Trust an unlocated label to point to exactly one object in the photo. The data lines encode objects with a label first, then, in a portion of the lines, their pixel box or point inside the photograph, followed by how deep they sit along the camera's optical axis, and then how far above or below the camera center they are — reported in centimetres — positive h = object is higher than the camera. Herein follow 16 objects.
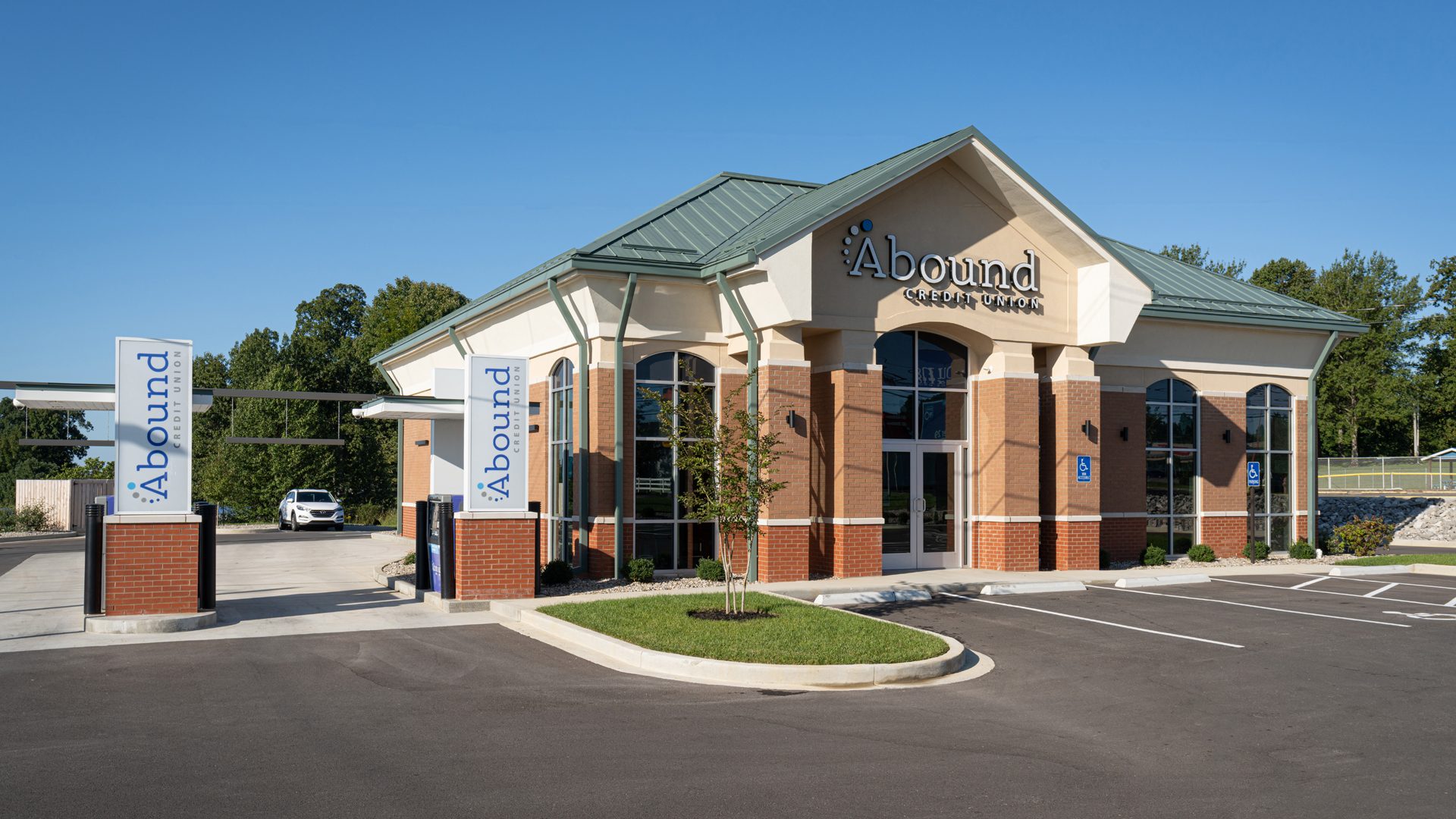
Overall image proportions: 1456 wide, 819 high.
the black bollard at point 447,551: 1599 -141
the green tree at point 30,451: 7331 -7
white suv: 4478 -241
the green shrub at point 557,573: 1791 -193
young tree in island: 1391 -24
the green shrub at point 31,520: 4238 -256
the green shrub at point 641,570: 1842 -193
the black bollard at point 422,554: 1733 -158
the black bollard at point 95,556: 1422 -131
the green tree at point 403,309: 6750 +835
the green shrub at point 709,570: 1867 -196
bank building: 1892 +135
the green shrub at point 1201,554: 2336 -214
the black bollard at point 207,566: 1474 -149
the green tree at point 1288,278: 7238 +1074
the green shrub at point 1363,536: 2562 -198
